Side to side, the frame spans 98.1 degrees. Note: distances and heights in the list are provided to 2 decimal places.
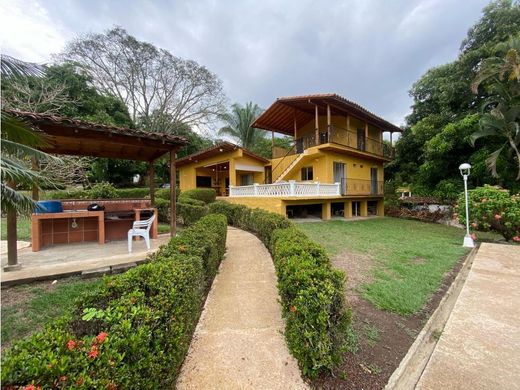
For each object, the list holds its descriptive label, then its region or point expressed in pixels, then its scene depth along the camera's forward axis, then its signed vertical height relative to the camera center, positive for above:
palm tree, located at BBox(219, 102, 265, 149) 27.41 +8.81
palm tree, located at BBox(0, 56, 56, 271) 2.72 +0.66
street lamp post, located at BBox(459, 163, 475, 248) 7.84 -1.61
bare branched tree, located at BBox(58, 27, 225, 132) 22.62 +13.36
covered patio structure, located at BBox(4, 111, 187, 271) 4.43 +1.48
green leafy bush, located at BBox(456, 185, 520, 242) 8.24 -0.74
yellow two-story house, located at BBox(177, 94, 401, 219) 13.05 +2.40
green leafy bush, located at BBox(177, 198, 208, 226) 9.55 -0.71
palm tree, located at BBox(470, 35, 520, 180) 10.52 +4.51
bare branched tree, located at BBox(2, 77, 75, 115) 8.76 +4.33
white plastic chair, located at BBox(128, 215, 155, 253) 5.49 -0.87
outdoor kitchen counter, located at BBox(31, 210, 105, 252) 6.12 -0.86
